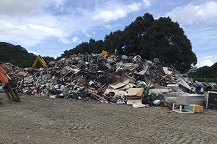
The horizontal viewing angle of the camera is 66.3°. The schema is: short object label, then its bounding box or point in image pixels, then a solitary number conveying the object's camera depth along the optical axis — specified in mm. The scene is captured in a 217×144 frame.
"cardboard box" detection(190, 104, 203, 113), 5610
